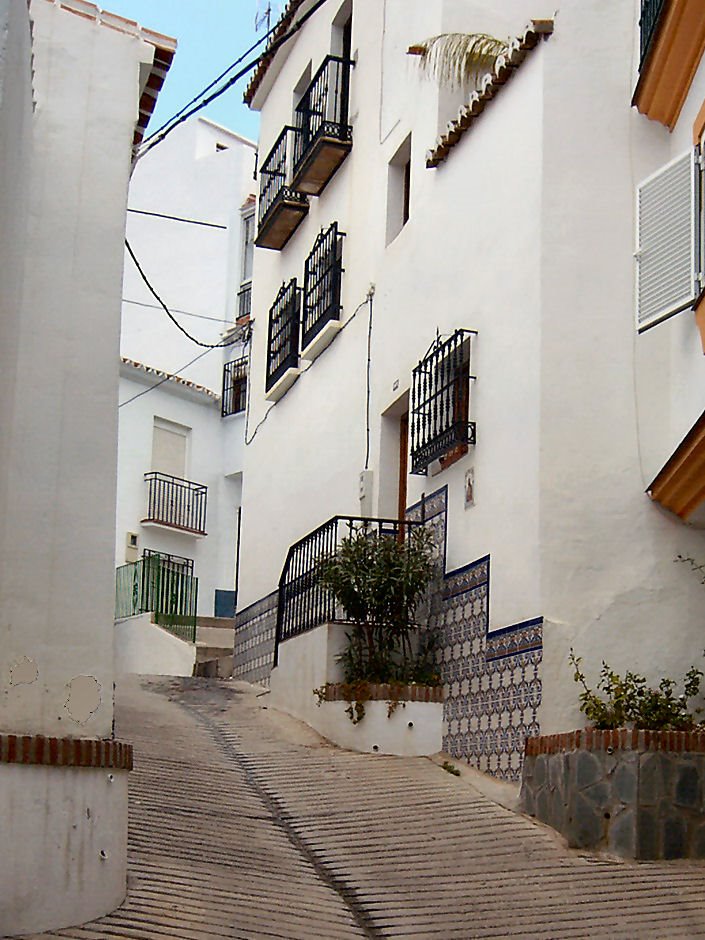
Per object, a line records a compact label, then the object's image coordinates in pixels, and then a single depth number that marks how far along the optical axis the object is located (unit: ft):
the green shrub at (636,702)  34.14
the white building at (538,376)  36.42
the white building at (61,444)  23.94
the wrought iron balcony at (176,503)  91.76
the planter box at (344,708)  41.22
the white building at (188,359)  92.84
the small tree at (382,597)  42.83
